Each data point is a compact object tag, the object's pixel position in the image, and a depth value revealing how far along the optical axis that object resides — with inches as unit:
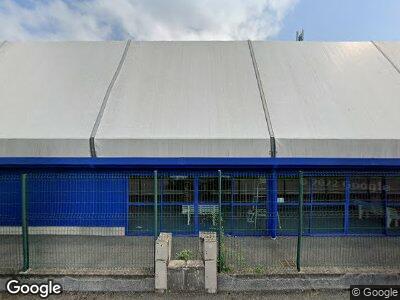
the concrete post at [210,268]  269.0
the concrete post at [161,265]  267.9
